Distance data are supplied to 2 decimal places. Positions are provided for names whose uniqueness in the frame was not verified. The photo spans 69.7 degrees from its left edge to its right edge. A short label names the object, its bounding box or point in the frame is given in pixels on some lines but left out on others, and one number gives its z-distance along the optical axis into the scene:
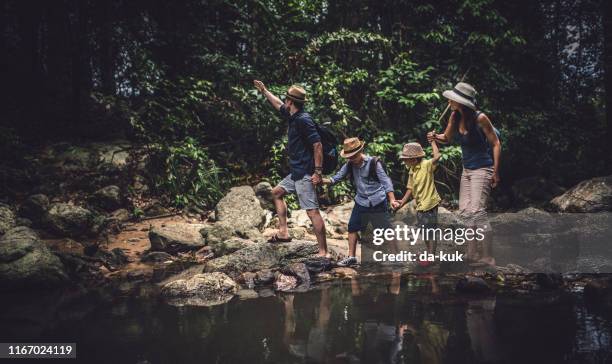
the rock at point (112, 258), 6.02
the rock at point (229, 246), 6.28
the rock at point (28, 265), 4.90
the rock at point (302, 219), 8.33
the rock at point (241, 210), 7.68
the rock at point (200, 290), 4.39
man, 5.30
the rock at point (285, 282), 4.74
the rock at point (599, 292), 3.77
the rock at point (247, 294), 4.44
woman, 4.66
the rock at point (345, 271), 5.20
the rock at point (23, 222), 7.07
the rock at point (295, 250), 5.77
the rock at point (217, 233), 6.82
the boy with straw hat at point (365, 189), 5.44
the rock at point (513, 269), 4.80
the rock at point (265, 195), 9.21
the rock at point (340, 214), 8.53
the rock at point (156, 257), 6.22
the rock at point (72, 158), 9.61
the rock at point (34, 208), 7.39
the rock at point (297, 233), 7.28
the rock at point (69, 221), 7.04
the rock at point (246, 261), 5.38
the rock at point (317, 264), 5.28
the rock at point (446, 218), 7.77
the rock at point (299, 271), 4.92
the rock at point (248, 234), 7.17
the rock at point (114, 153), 9.75
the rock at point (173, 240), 6.53
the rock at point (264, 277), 4.94
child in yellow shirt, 5.80
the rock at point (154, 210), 8.66
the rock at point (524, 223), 7.16
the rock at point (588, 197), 8.01
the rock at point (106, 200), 8.55
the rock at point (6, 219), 6.88
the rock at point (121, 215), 8.05
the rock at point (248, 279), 4.95
